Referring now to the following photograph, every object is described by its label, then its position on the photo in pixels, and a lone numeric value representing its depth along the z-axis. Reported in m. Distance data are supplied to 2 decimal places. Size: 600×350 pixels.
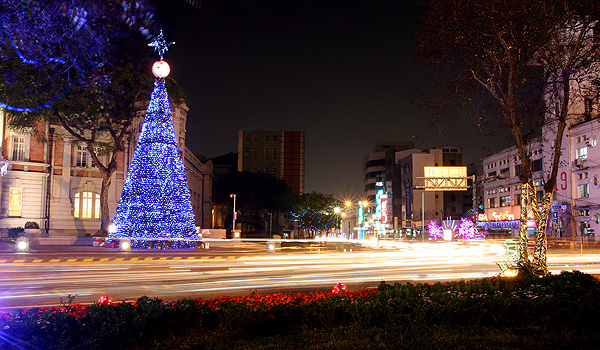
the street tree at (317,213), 63.66
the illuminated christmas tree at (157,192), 32.59
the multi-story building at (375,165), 127.38
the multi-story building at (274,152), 129.38
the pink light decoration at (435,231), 67.19
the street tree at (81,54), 14.63
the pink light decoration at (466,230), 57.69
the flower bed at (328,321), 6.92
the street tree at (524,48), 12.38
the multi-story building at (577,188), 50.88
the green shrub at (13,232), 37.84
